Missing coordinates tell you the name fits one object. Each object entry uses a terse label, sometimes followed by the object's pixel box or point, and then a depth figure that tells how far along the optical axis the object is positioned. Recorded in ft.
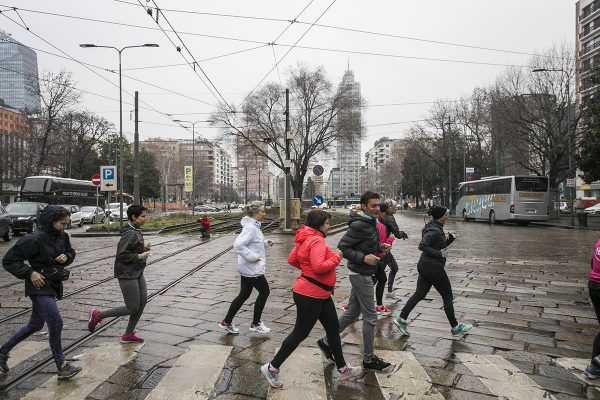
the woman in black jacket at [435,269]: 16.76
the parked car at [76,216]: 92.58
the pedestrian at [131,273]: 15.21
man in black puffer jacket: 13.53
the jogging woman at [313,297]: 12.32
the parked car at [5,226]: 57.28
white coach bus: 92.02
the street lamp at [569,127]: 86.39
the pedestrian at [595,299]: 13.28
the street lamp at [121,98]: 67.10
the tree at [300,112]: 132.67
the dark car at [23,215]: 66.33
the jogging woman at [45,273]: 12.71
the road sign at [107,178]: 66.90
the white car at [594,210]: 139.95
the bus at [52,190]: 105.50
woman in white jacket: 17.17
